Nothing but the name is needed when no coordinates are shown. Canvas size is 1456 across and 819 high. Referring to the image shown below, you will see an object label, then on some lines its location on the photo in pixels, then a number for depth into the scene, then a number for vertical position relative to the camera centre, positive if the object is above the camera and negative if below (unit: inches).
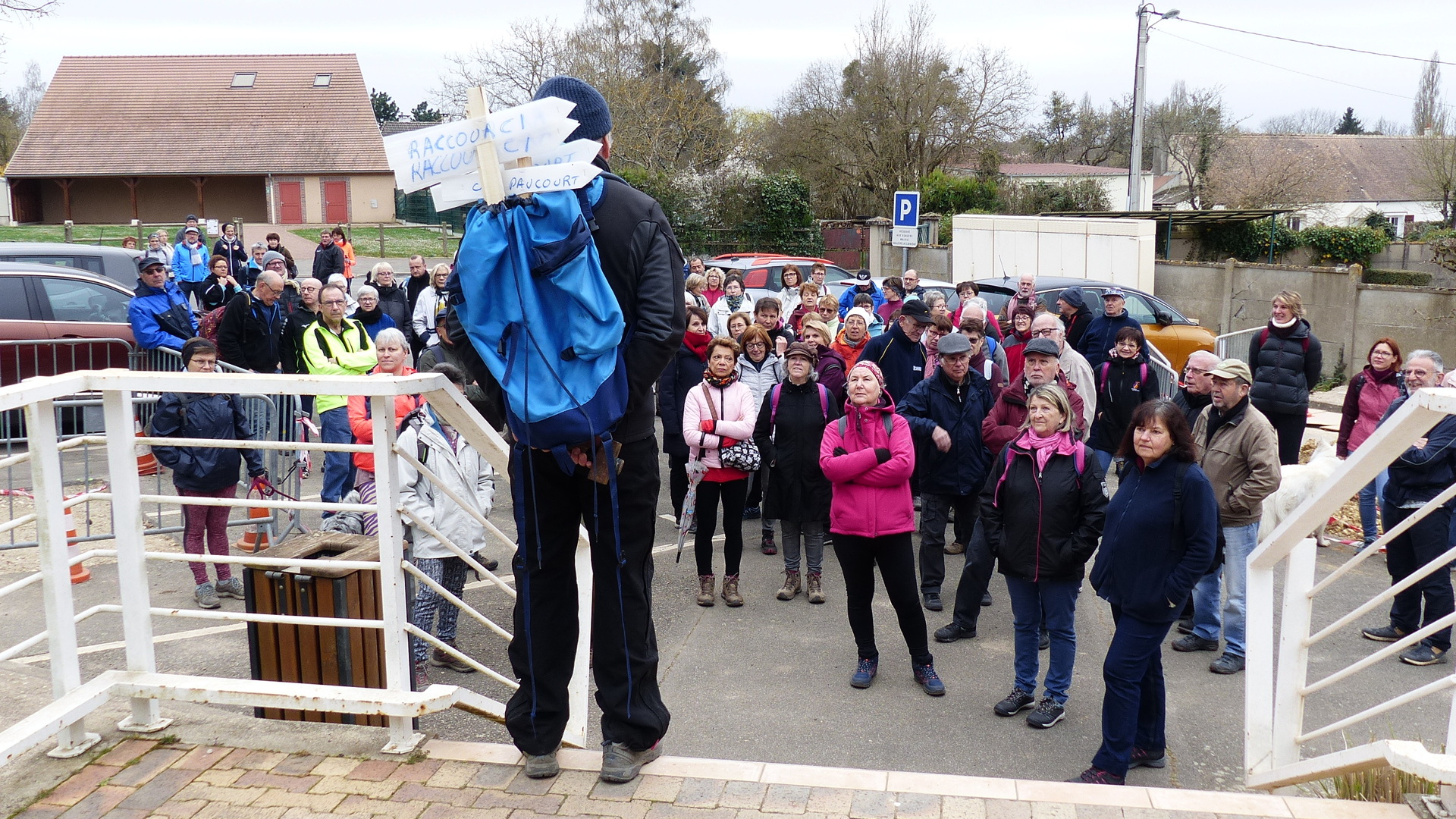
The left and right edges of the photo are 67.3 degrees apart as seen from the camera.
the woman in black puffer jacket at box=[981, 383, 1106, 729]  206.8 -50.5
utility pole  1007.6 +139.8
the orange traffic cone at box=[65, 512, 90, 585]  272.2 -75.0
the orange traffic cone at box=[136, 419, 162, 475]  360.2 -63.8
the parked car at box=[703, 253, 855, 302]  690.2 -4.5
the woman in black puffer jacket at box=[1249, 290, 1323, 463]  328.5 -31.2
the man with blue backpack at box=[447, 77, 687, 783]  115.4 -14.3
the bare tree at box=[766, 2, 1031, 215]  1400.1 +182.5
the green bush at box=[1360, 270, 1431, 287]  982.4 -15.3
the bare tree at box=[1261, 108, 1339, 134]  2690.5 +351.1
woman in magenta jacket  222.5 -51.1
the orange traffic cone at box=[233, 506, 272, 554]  299.1 -73.4
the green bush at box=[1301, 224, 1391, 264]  1052.5 +16.9
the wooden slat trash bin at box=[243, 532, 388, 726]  170.4 -57.4
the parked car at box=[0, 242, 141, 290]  495.5 +6.2
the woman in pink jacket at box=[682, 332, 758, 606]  274.7 -42.8
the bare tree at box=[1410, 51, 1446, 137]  2581.2 +429.4
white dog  297.3 -61.5
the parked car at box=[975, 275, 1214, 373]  587.5 -33.5
